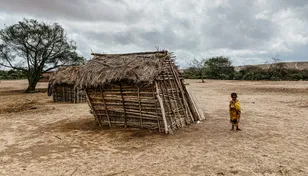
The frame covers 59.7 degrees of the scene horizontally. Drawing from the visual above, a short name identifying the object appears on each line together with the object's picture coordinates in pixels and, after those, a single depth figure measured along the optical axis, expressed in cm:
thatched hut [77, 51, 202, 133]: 822
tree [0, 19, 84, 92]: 2395
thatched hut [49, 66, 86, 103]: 1700
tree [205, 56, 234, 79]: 3839
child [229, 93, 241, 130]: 816
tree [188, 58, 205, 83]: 3816
